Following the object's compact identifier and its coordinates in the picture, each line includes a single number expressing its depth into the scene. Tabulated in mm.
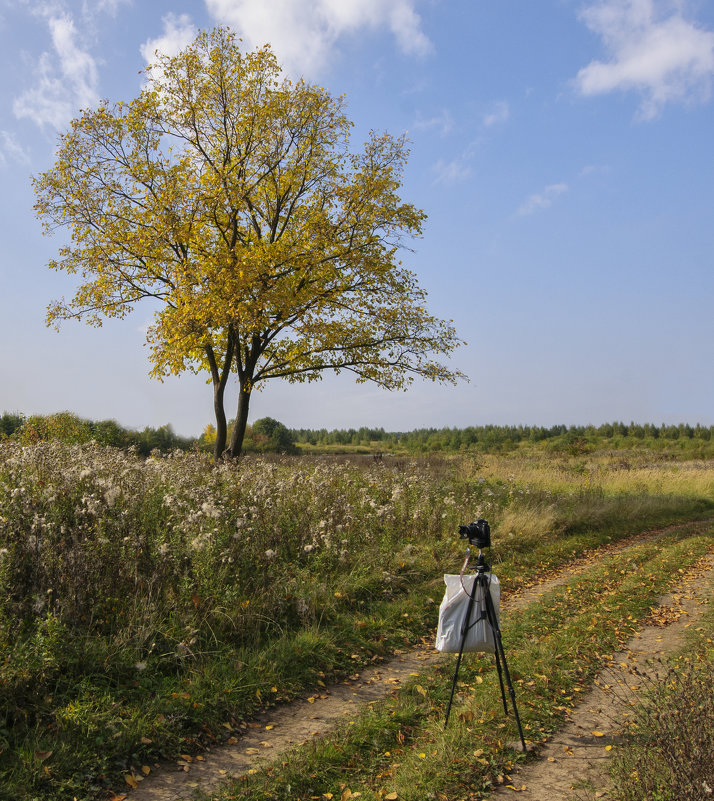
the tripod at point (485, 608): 4652
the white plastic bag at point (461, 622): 4684
